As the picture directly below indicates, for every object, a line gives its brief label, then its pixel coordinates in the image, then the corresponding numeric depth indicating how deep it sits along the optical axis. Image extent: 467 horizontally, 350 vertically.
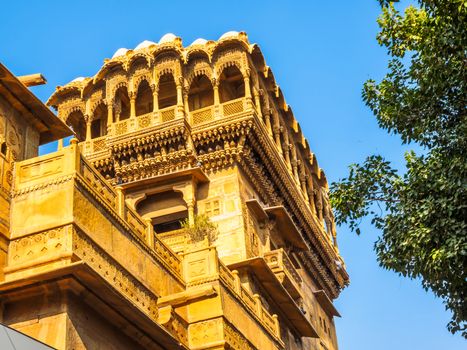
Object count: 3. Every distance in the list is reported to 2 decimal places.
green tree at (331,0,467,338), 13.52
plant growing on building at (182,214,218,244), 22.89
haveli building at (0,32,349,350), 13.23
